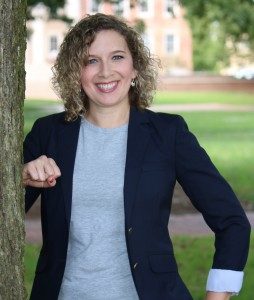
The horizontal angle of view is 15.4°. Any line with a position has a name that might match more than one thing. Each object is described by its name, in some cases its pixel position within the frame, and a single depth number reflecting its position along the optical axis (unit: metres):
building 61.66
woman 2.71
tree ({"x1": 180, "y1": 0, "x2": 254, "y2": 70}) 15.16
